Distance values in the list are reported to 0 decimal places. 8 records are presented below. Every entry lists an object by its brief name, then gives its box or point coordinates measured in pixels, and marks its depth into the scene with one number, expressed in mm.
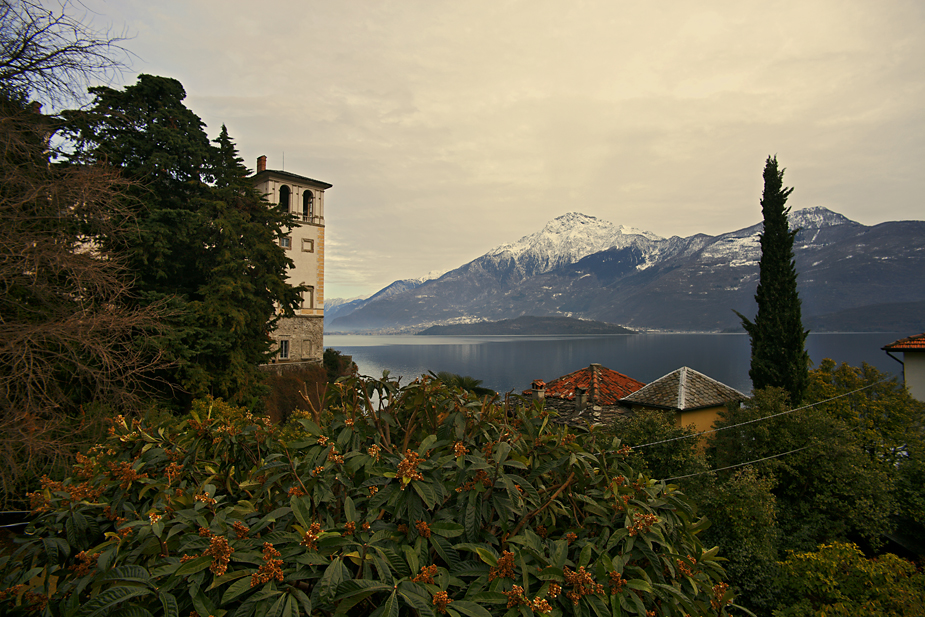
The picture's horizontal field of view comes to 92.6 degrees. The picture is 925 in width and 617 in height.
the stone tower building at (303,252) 30500
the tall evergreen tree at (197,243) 13617
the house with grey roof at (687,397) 17531
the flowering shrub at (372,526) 1714
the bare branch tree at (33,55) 7734
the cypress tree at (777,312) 18234
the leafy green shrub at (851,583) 6402
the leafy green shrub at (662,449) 12375
